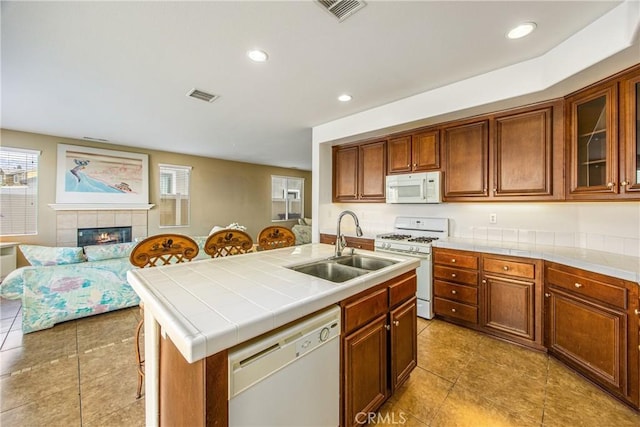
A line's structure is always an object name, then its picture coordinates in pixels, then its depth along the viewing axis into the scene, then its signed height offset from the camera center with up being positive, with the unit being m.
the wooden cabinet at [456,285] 2.65 -0.75
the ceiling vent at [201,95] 2.79 +1.34
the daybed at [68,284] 2.64 -0.78
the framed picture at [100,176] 4.59 +0.75
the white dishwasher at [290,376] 0.89 -0.64
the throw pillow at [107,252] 3.13 -0.47
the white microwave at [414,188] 3.06 +0.35
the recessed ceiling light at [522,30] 1.77 +1.32
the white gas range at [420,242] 2.94 -0.32
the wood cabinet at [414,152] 3.12 +0.82
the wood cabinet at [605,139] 1.83 +0.60
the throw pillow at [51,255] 2.81 -0.46
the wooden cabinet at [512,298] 2.31 -0.78
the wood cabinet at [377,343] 1.31 -0.76
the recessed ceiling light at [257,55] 2.05 +1.31
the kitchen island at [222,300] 0.83 -0.36
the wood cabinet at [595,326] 1.65 -0.80
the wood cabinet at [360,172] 3.68 +0.66
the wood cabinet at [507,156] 2.38 +0.61
